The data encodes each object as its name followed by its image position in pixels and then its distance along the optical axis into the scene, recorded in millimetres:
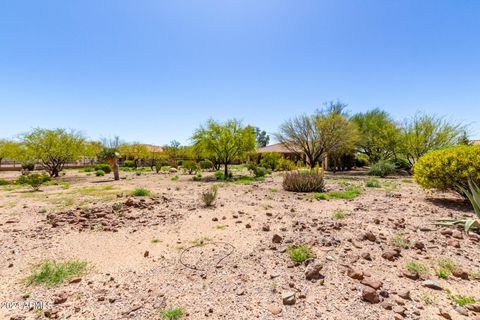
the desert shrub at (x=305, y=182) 10328
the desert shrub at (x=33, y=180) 11484
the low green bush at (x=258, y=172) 18423
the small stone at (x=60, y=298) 2655
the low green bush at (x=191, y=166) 22453
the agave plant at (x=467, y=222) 4430
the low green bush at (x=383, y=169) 18906
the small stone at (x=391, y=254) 3426
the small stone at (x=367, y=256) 3454
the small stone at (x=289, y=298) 2562
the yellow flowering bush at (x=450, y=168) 6453
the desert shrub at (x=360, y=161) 31936
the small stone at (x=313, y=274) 3003
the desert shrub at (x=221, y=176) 17297
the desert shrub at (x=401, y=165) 22275
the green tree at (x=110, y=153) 17511
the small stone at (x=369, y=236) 4102
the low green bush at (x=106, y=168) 24358
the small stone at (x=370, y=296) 2527
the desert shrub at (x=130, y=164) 35281
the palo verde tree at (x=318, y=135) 21391
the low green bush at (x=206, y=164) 29125
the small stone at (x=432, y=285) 2746
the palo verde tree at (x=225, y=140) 17688
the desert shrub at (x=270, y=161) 27250
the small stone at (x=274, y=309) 2428
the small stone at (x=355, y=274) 2938
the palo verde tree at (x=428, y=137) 17578
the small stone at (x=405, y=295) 2582
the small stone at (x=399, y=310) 2333
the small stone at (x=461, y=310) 2342
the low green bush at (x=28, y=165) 27234
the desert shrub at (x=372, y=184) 11638
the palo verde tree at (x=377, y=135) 22125
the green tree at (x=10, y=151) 19244
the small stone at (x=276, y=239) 4155
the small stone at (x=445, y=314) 2270
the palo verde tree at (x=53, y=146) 18531
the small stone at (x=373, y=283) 2717
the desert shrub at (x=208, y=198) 7305
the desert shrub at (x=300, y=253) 3418
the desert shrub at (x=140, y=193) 8842
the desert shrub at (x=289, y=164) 12020
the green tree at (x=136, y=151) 38125
